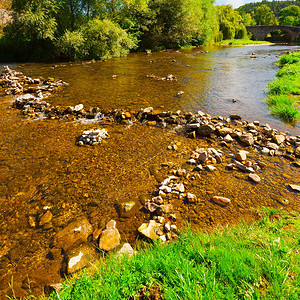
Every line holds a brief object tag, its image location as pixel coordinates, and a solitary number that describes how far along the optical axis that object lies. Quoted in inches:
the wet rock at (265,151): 217.3
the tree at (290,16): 4435.3
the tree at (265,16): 5017.2
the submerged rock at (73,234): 125.8
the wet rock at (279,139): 232.0
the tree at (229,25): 2787.4
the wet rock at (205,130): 260.9
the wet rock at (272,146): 222.5
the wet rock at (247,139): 234.3
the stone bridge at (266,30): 3198.8
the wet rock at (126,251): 108.5
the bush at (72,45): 901.8
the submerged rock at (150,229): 125.9
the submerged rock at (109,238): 121.2
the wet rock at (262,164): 195.3
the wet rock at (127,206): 152.3
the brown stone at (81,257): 109.6
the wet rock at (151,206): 149.2
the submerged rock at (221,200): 154.5
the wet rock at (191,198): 157.8
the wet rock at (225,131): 257.8
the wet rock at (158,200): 154.4
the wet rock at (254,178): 176.1
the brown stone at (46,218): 142.1
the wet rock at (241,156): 204.8
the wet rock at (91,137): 250.5
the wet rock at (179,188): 167.6
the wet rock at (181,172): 186.5
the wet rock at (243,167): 188.7
